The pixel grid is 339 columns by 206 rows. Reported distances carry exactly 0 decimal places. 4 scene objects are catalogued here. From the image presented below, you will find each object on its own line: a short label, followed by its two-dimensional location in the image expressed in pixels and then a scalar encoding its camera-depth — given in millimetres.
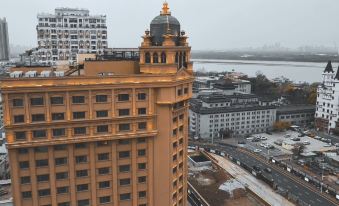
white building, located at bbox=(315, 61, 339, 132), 122188
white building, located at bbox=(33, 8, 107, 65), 97375
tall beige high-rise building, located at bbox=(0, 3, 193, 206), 34125
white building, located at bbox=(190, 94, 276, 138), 121250
